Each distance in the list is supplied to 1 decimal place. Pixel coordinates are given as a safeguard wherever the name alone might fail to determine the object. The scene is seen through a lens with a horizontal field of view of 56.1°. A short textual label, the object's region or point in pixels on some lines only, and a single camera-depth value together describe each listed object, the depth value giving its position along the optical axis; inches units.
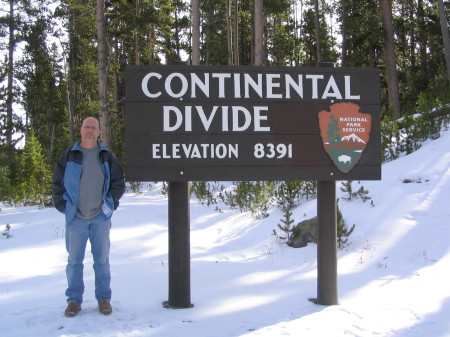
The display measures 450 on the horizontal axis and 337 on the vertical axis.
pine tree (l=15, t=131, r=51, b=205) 551.1
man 156.2
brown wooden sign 167.8
